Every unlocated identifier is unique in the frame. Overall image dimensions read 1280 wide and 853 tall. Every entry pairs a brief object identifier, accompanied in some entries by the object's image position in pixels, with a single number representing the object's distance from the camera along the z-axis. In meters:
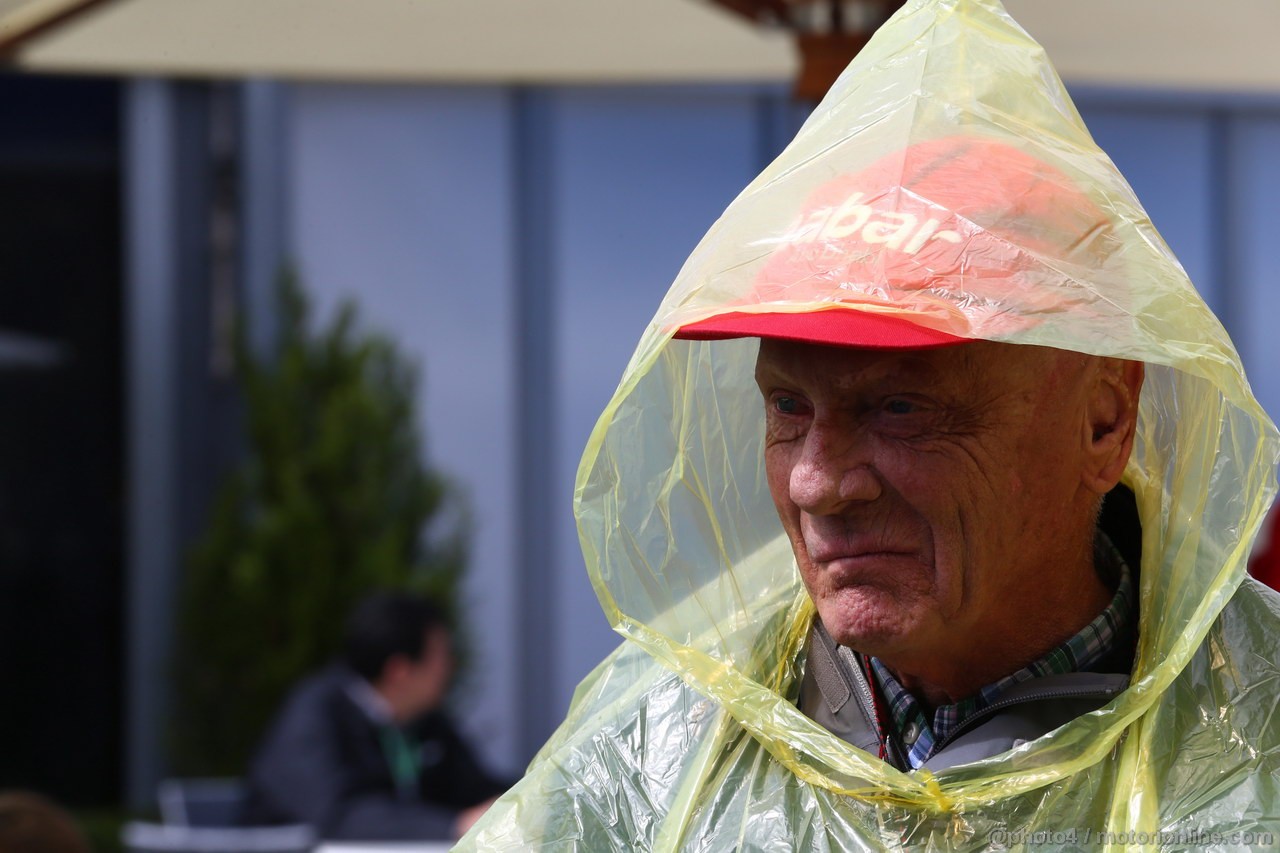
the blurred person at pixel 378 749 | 8.30
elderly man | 2.84
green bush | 11.74
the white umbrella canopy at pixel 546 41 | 7.02
